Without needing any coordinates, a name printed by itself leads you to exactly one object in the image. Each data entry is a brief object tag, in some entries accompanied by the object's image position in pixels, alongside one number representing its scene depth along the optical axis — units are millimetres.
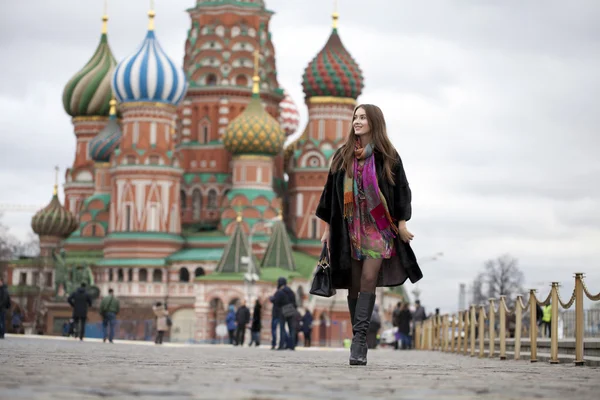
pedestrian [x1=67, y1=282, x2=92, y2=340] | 35031
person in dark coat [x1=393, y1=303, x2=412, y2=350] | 36406
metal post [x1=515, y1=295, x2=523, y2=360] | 15803
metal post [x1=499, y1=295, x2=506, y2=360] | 16469
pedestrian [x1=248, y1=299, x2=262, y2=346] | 36188
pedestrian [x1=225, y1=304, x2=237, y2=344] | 42281
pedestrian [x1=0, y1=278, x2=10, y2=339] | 26969
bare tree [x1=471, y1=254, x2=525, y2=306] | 84625
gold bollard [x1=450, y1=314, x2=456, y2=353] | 25266
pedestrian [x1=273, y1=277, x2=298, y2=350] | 25672
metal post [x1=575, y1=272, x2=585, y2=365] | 12430
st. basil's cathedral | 64812
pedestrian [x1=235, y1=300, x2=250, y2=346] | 38406
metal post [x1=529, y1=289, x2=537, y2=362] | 14750
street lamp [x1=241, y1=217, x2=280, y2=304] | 54269
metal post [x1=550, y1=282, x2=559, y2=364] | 13703
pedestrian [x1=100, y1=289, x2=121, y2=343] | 36031
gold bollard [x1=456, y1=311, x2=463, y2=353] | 23808
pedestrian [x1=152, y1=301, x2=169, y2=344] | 35375
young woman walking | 10180
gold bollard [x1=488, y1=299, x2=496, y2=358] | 18766
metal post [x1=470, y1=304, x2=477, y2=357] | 20727
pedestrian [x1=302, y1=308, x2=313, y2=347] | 43406
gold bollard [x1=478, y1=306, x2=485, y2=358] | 19067
